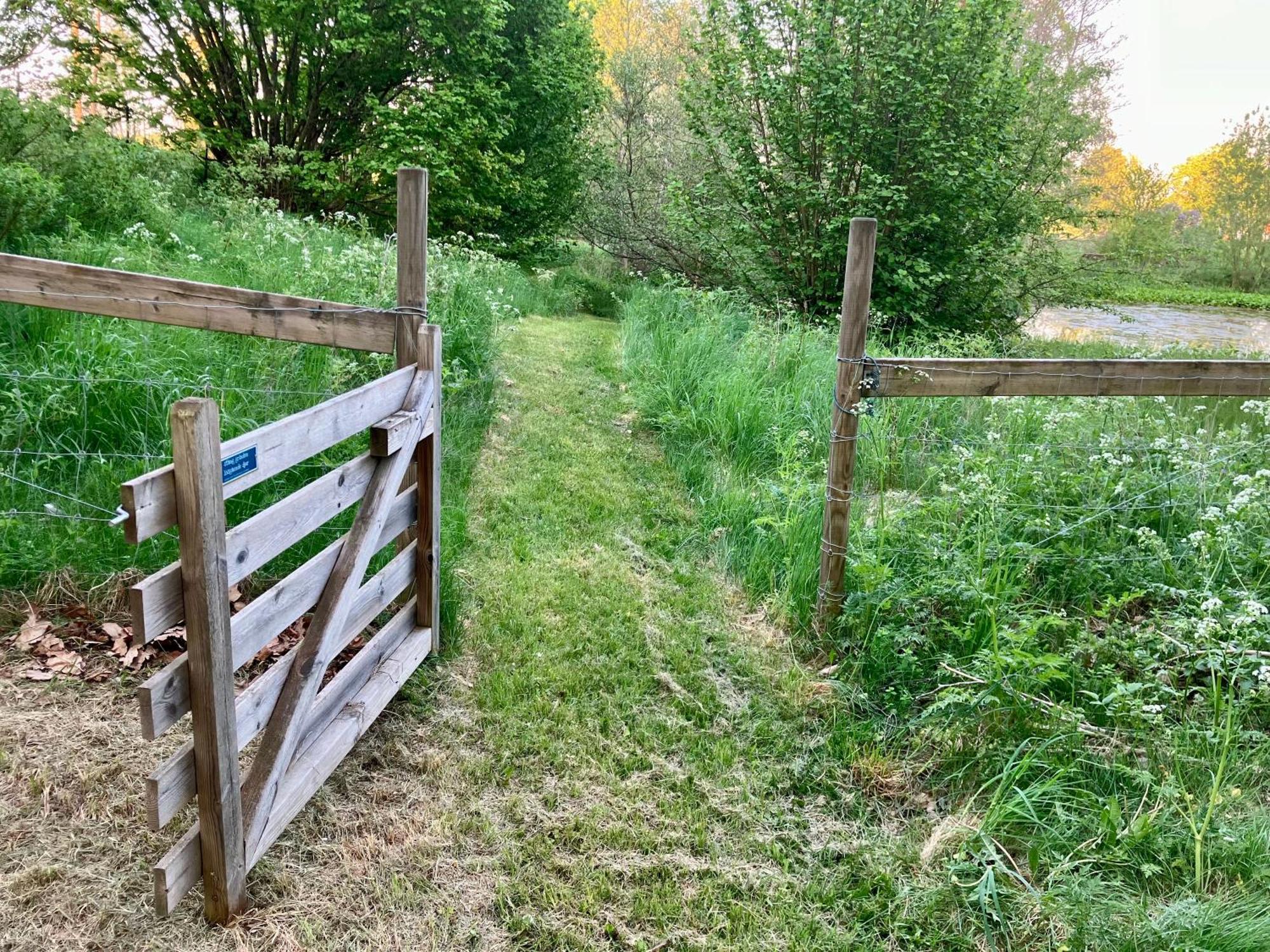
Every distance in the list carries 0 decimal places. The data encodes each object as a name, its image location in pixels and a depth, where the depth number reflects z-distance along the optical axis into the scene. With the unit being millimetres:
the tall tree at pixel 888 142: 9703
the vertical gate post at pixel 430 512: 3119
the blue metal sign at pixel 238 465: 1849
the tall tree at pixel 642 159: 17469
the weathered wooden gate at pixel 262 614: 1745
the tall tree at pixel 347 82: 12062
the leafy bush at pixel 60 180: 5191
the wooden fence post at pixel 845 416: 3406
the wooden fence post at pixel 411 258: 3133
